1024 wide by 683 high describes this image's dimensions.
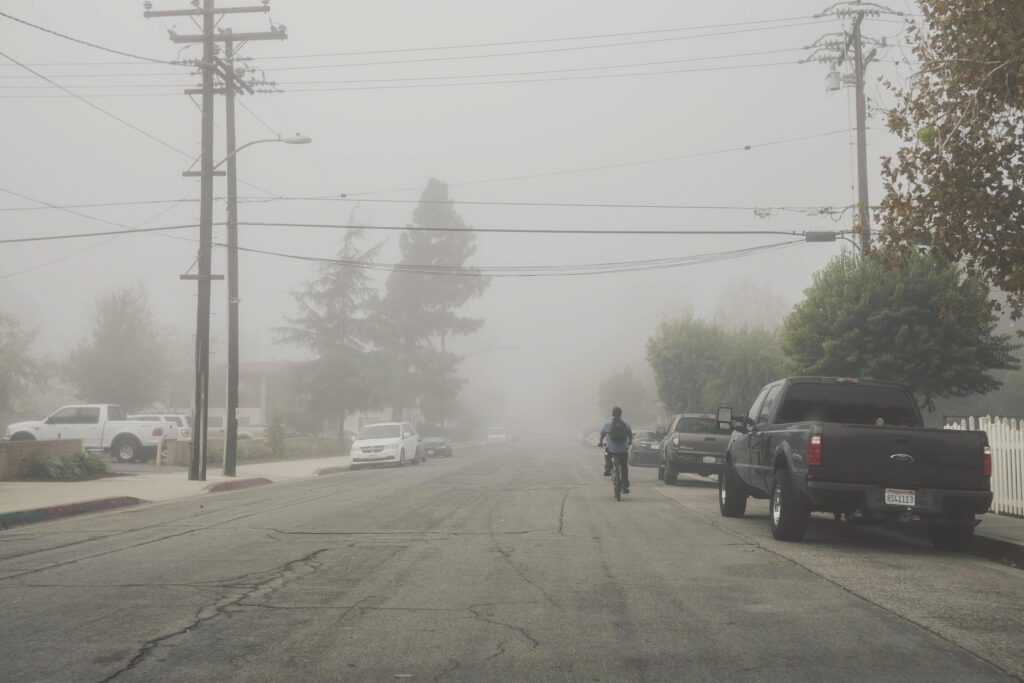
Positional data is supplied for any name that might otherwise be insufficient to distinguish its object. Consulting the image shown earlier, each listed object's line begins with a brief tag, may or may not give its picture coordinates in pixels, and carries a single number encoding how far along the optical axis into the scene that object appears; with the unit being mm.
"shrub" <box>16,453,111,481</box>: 22094
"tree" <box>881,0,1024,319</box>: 11078
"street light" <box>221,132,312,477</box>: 26016
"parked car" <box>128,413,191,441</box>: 33469
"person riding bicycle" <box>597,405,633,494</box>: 18859
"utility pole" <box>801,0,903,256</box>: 26047
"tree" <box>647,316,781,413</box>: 44344
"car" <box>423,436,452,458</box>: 50188
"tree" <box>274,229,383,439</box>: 56281
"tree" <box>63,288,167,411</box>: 60438
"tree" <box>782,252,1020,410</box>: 22969
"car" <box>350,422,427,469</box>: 34656
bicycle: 18391
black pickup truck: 10961
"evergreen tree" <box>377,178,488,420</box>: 75938
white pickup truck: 32281
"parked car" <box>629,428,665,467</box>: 34281
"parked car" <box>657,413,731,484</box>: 23656
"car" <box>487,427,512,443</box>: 91750
